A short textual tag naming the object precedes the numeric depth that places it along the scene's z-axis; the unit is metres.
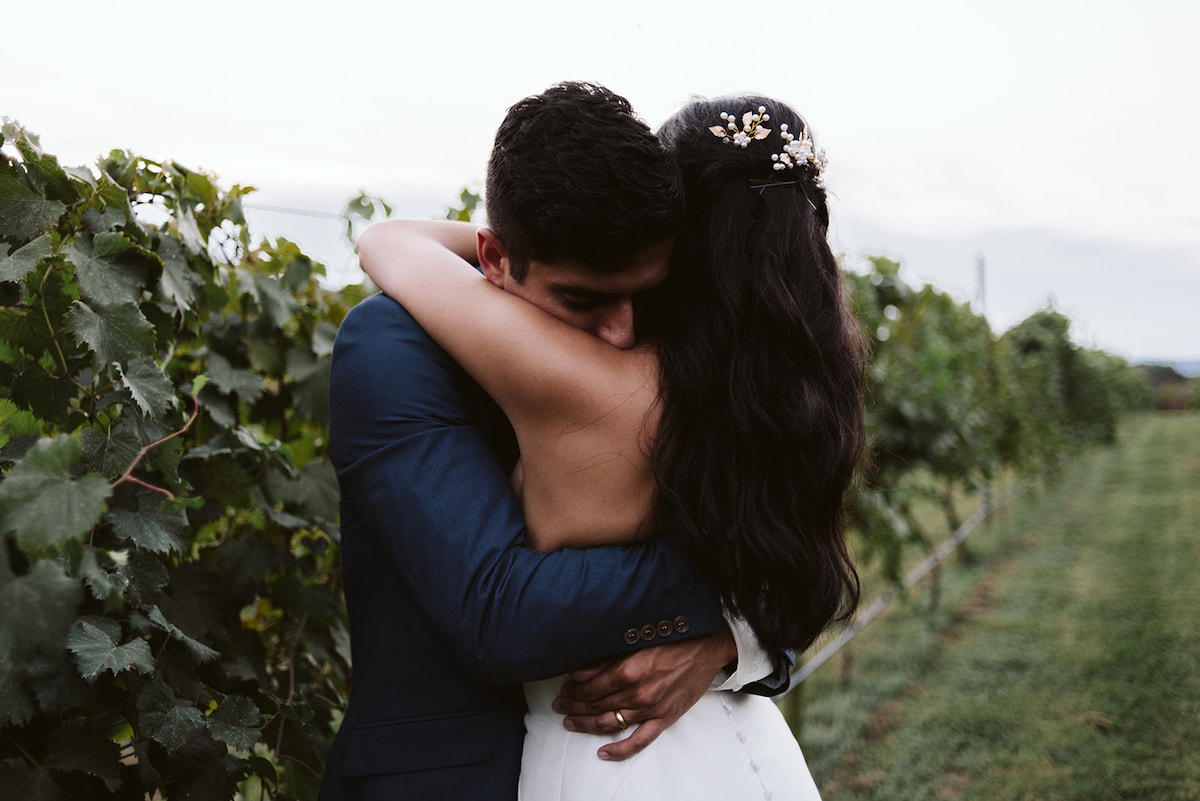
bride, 1.43
